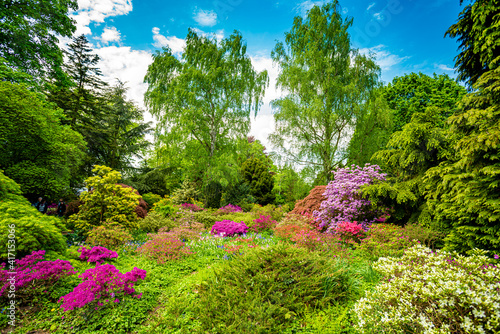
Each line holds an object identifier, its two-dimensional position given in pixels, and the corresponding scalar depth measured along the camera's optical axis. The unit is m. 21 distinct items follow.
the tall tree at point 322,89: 9.61
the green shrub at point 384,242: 4.33
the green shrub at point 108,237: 5.70
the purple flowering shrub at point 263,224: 8.25
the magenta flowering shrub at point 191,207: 10.49
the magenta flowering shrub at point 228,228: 7.49
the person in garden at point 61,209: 10.19
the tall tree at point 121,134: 16.23
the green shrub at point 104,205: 6.76
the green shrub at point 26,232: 3.36
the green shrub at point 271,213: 9.55
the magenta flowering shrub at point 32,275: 2.98
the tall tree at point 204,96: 11.17
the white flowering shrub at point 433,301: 1.82
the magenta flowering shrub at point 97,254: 4.51
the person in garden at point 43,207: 9.10
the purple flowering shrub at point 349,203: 6.44
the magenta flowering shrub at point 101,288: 2.82
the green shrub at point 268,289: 2.52
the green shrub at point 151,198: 14.88
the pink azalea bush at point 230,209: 10.72
